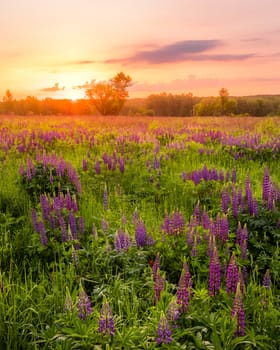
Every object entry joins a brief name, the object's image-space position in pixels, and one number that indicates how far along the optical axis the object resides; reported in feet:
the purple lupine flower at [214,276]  9.45
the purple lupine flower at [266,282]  10.25
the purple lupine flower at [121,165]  26.27
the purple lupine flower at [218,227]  13.34
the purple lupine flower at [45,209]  15.74
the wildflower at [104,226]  14.46
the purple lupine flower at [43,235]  14.16
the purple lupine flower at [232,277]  9.29
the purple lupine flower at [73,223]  14.70
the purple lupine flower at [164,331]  7.93
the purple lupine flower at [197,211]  14.96
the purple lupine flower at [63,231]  14.26
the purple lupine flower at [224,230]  13.15
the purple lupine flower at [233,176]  21.49
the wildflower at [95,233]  13.17
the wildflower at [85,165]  26.09
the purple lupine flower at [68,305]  9.35
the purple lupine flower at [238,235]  12.83
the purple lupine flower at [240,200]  15.44
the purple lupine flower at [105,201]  17.41
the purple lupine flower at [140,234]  13.55
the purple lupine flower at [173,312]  8.54
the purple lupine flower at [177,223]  13.96
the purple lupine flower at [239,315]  8.40
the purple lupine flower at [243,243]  12.43
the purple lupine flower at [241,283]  9.46
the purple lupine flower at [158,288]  9.85
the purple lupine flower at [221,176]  22.28
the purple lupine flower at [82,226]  15.39
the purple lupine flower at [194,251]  12.38
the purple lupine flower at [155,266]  9.93
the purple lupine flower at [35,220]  14.88
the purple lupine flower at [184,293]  8.96
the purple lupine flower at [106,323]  8.09
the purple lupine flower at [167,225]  14.03
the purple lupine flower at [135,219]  14.42
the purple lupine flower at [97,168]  25.61
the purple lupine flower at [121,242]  13.01
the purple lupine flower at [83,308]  8.97
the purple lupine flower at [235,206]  15.21
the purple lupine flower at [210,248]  11.82
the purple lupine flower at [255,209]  14.76
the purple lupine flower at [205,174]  22.41
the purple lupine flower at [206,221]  14.32
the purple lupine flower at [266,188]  15.72
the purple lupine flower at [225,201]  15.75
